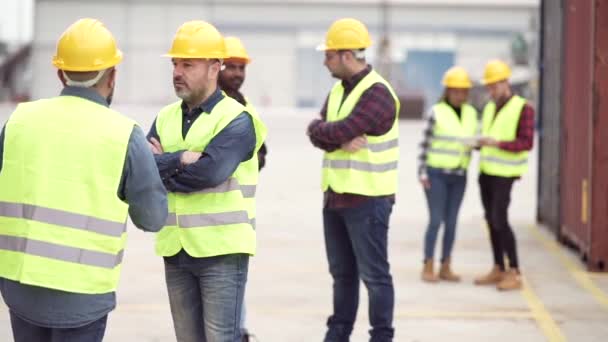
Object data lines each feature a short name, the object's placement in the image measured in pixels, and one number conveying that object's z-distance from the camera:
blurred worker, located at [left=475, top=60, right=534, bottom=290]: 16.03
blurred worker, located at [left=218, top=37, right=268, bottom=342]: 11.36
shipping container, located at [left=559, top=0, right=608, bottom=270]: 17.43
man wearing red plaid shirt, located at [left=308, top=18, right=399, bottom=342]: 11.28
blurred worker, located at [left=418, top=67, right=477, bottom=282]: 16.74
